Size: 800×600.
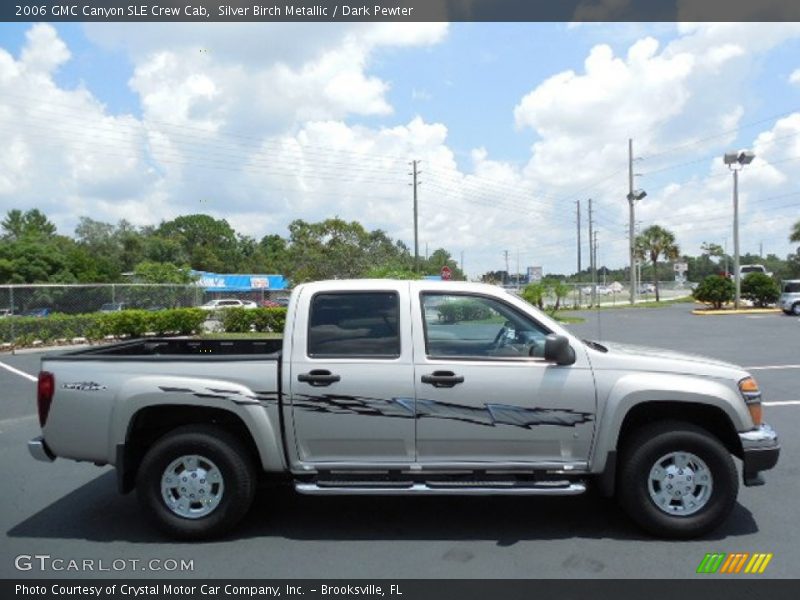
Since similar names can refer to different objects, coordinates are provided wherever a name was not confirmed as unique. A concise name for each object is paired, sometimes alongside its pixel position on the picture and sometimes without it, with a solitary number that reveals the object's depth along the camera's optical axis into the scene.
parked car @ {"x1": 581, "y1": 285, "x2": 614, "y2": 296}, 63.65
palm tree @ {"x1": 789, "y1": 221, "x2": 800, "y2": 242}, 61.25
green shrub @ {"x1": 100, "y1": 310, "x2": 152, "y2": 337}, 22.76
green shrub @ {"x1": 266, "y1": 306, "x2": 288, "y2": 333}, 26.25
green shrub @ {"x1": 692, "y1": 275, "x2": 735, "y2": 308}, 40.44
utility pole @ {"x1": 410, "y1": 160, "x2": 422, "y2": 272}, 43.07
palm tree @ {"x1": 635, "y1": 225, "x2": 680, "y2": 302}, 62.42
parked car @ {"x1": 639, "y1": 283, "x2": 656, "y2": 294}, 78.22
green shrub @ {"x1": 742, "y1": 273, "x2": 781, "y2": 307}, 40.91
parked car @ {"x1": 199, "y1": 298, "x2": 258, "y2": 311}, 41.91
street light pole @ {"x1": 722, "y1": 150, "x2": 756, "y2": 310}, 38.72
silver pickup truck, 4.91
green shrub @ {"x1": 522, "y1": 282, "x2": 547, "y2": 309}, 36.97
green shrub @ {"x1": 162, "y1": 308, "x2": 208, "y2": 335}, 24.58
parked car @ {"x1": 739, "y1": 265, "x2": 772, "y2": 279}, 55.37
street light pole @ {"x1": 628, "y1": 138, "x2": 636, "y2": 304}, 46.83
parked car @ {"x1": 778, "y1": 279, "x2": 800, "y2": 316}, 34.19
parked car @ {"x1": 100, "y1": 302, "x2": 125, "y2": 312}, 24.98
